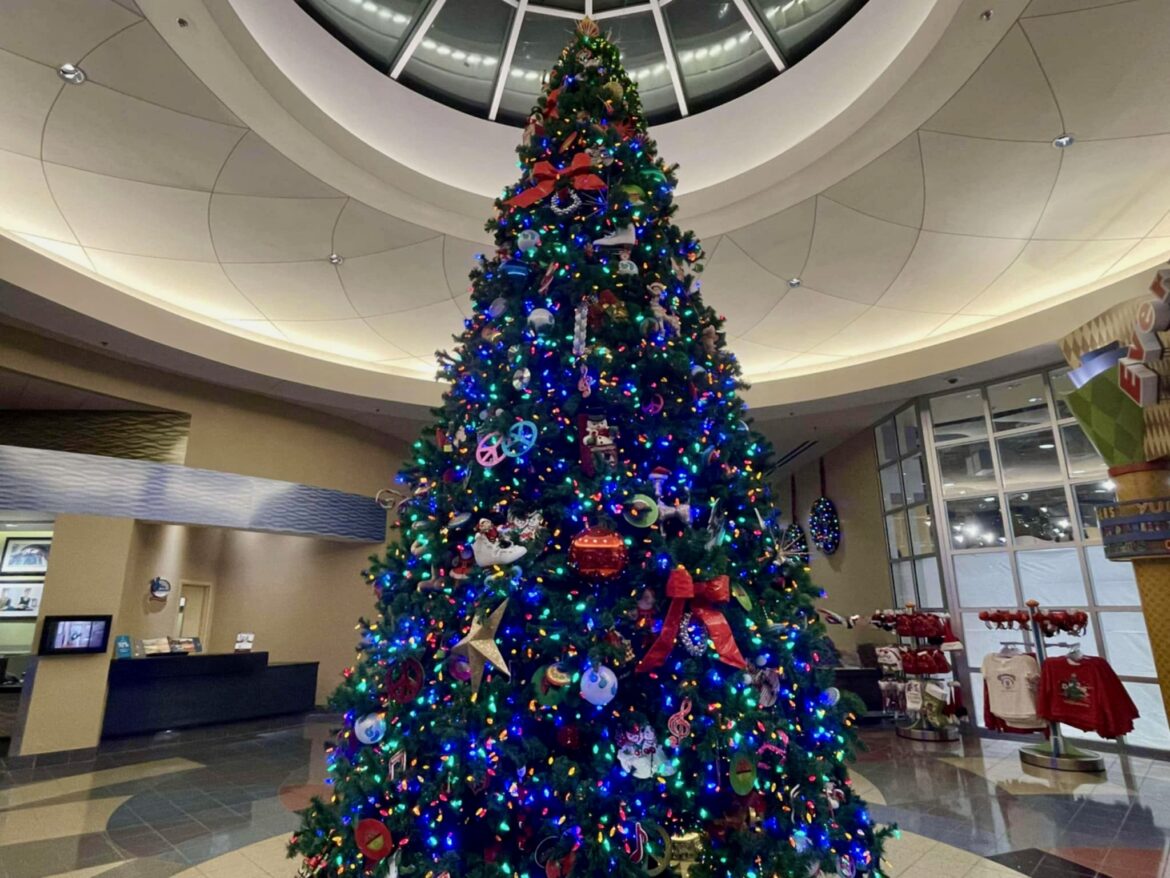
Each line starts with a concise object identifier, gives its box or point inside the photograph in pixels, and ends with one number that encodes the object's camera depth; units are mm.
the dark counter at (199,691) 6680
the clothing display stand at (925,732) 6773
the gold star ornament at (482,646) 1939
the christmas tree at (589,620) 1908
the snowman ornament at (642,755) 1891
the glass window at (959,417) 7953
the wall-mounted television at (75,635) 5996
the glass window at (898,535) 8969
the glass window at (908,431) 8609
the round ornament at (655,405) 2428
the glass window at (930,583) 8070
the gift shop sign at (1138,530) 3787
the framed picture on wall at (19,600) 7996
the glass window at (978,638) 7414
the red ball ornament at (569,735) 2014
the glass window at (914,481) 8539
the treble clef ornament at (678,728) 1920
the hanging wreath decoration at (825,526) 11141
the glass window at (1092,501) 6758
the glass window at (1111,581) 6480
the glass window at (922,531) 8343
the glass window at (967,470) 7832
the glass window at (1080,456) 6879
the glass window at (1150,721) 5969
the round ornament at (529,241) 2549
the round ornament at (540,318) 2408
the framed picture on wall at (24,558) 8062
